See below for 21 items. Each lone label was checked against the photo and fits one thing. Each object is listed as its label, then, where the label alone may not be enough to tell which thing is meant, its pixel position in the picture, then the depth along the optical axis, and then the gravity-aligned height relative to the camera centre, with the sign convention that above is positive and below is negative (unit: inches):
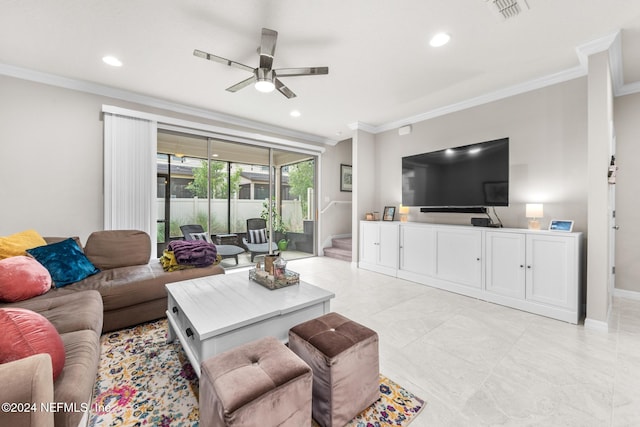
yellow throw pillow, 86.8 -11.2
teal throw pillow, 89.5 -17.9
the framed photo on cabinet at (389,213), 183.5 +0.4
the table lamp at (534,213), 114.3 +0.7
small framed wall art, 244.5 +34.0
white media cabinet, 101.7 -23.4
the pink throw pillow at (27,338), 36.8 -19.0
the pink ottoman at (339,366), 51.6 -31.6
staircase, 213.2 -31.4
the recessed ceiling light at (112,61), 106.2 +62.7
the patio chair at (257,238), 193.3 -19.3
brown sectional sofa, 32.1 -25.8
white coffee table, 58.1 -24.7
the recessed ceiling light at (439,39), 91.8 +62.9
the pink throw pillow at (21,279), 73.4 -20.0
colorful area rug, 54.6 -42.9
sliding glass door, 161.8 +16.2
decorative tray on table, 82.7 -21.6
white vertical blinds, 134.6 +20.4
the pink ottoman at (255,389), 39.3 -28.2
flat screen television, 127.0 +20.8
